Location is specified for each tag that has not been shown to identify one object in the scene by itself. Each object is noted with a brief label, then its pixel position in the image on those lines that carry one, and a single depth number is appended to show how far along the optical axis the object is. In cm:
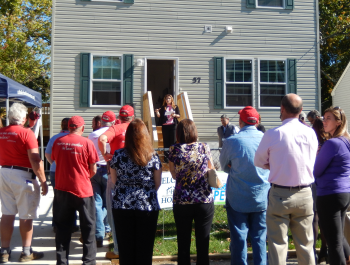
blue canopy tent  760
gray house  1157
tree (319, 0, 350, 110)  2520
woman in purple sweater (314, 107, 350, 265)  396
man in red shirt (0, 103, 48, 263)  482
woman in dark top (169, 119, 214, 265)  405
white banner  595
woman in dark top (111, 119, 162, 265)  373
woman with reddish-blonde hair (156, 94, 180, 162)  1002
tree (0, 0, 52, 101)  2023
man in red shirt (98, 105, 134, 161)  488
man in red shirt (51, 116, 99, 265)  439
